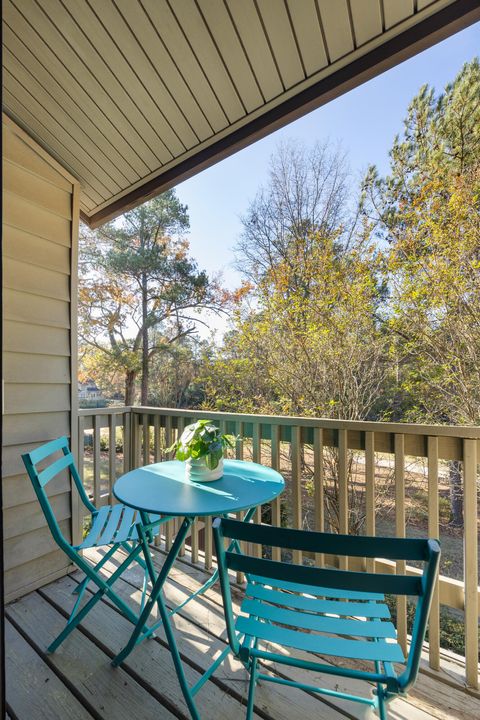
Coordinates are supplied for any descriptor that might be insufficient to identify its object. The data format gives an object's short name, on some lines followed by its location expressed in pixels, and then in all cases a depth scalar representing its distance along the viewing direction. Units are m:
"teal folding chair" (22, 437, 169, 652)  1.56
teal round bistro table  1.33
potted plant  1.62
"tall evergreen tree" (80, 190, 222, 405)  7.97
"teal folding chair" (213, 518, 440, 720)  0.82
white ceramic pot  1.65
